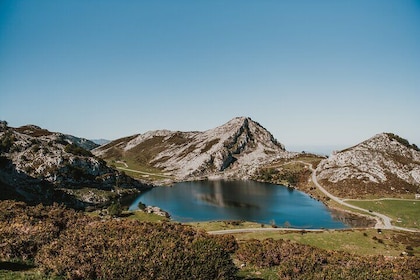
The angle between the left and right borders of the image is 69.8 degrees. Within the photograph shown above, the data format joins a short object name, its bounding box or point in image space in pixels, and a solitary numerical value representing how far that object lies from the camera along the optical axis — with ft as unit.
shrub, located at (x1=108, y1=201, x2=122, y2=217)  301.88
